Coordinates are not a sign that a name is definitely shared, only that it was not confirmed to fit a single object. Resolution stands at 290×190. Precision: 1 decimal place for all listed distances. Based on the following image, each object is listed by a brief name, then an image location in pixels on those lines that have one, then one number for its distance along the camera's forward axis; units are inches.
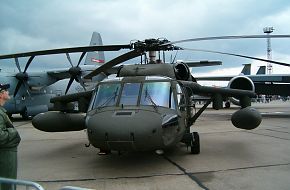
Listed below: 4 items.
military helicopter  242.5
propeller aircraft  877.2
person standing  170.1
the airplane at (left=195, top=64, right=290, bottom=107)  699.4
